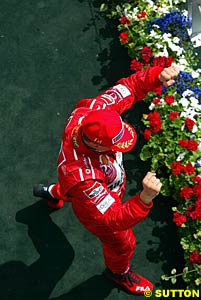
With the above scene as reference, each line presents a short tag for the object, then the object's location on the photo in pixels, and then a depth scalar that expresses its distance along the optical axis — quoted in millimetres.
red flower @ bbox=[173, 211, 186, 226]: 9953
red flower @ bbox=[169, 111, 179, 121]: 10594
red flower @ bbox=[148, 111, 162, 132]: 10562
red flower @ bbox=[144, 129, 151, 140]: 10633
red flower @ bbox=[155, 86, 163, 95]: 10923
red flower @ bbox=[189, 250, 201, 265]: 9692
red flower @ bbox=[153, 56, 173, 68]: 11307
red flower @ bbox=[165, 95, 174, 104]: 10719
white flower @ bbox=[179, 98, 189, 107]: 10827
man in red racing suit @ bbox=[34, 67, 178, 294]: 7184
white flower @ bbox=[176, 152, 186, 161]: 10430
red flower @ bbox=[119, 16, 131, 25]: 12320
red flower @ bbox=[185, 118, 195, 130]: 10453
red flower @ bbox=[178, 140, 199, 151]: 10289
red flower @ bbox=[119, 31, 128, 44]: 12008
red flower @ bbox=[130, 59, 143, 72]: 11539
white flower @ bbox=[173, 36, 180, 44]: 11664
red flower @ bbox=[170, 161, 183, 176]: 10234
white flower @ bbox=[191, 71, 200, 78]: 11289
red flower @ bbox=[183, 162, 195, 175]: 10133
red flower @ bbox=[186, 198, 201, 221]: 9852
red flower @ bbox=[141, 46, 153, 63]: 11586
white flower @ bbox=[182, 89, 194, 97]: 10930
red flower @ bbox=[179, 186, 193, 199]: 10047
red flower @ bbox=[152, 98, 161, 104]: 10930
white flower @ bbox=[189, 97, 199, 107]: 10820
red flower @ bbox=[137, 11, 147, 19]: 12117
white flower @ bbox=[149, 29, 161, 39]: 11784
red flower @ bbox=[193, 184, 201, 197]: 10016
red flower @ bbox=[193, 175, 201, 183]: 10109
